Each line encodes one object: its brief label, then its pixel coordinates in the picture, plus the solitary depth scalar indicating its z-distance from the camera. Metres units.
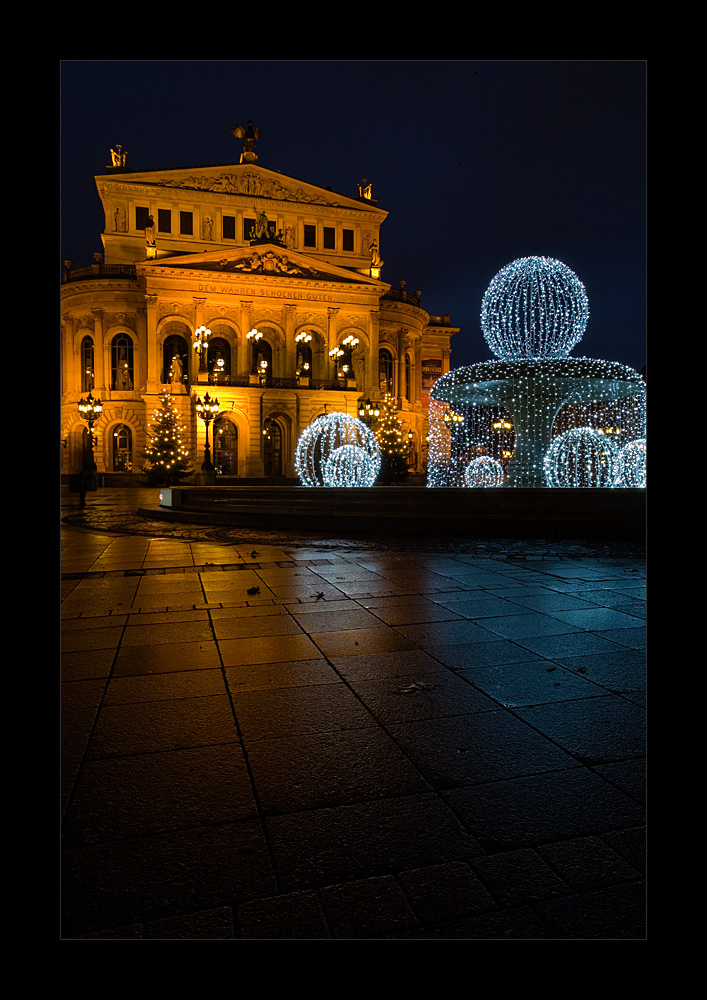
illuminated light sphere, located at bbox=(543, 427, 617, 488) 16.34
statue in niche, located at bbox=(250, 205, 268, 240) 44.75
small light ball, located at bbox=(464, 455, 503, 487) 24.46
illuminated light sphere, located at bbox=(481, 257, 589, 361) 15.12
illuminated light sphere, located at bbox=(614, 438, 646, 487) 16.92
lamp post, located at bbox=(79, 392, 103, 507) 25.46
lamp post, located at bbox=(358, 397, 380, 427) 37.81
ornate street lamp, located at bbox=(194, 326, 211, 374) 40.59
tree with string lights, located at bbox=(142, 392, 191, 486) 35.91
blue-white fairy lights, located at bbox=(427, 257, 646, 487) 14.59
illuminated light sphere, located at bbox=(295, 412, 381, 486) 22.44
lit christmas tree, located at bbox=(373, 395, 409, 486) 34.78
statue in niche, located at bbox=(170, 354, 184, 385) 41.19
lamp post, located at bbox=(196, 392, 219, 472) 28.98
